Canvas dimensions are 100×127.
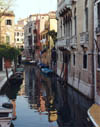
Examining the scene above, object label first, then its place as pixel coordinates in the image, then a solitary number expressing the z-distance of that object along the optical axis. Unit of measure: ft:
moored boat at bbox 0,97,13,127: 31.91
